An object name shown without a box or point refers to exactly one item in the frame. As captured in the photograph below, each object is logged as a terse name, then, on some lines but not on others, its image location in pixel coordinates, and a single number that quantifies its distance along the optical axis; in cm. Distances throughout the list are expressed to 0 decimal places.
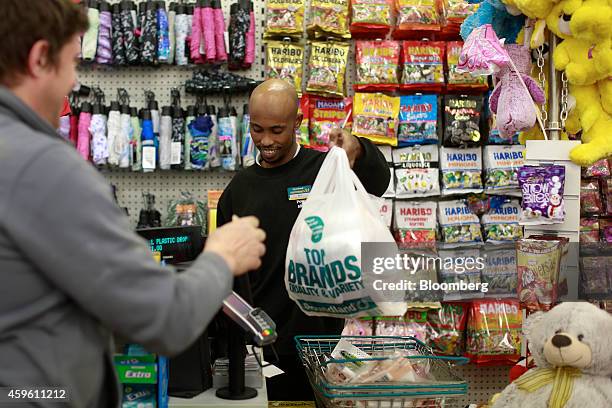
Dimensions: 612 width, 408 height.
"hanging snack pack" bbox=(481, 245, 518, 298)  356
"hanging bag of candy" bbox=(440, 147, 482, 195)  429
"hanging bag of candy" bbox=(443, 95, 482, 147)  427
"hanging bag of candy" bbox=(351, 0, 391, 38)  420
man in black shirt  257
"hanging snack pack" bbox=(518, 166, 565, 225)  233
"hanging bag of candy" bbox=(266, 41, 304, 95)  415
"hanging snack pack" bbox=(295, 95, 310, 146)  416
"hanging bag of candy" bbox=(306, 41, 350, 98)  418
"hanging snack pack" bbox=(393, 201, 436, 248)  426
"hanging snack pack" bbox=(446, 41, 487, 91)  424
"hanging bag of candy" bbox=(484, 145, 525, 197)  427
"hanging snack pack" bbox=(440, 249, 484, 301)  398
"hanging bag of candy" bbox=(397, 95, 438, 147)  427
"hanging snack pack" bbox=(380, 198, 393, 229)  423
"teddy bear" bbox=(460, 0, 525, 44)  267
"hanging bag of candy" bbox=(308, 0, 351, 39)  417
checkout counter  158
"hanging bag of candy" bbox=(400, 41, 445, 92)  423
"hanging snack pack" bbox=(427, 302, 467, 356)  423
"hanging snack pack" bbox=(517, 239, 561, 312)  218
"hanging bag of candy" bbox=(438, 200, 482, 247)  428
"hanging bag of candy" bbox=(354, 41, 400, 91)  423
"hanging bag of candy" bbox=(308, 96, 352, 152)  419
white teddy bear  175
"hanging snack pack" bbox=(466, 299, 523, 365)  414
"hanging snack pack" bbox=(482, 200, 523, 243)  430
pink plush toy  251
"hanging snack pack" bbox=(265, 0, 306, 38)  413
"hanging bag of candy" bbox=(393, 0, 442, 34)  423
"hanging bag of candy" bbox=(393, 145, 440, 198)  427
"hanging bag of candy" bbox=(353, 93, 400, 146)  423
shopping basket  148
